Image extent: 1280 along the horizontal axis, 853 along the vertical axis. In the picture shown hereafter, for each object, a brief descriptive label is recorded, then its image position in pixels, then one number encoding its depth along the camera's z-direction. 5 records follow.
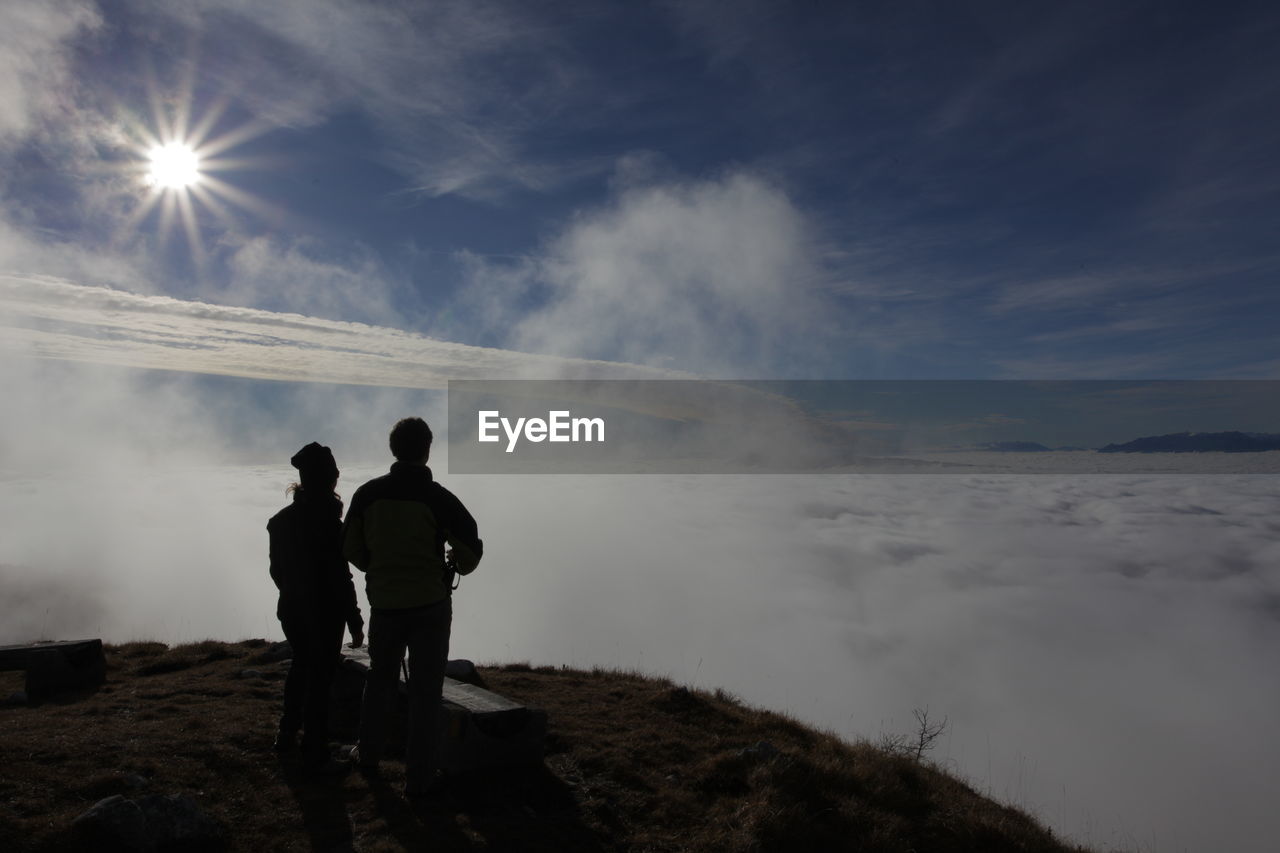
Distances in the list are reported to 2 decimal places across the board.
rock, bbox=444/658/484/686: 8.42
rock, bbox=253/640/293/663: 9.54
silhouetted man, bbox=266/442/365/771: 5.27
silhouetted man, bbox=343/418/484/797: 4.59
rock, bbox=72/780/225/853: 3.90
